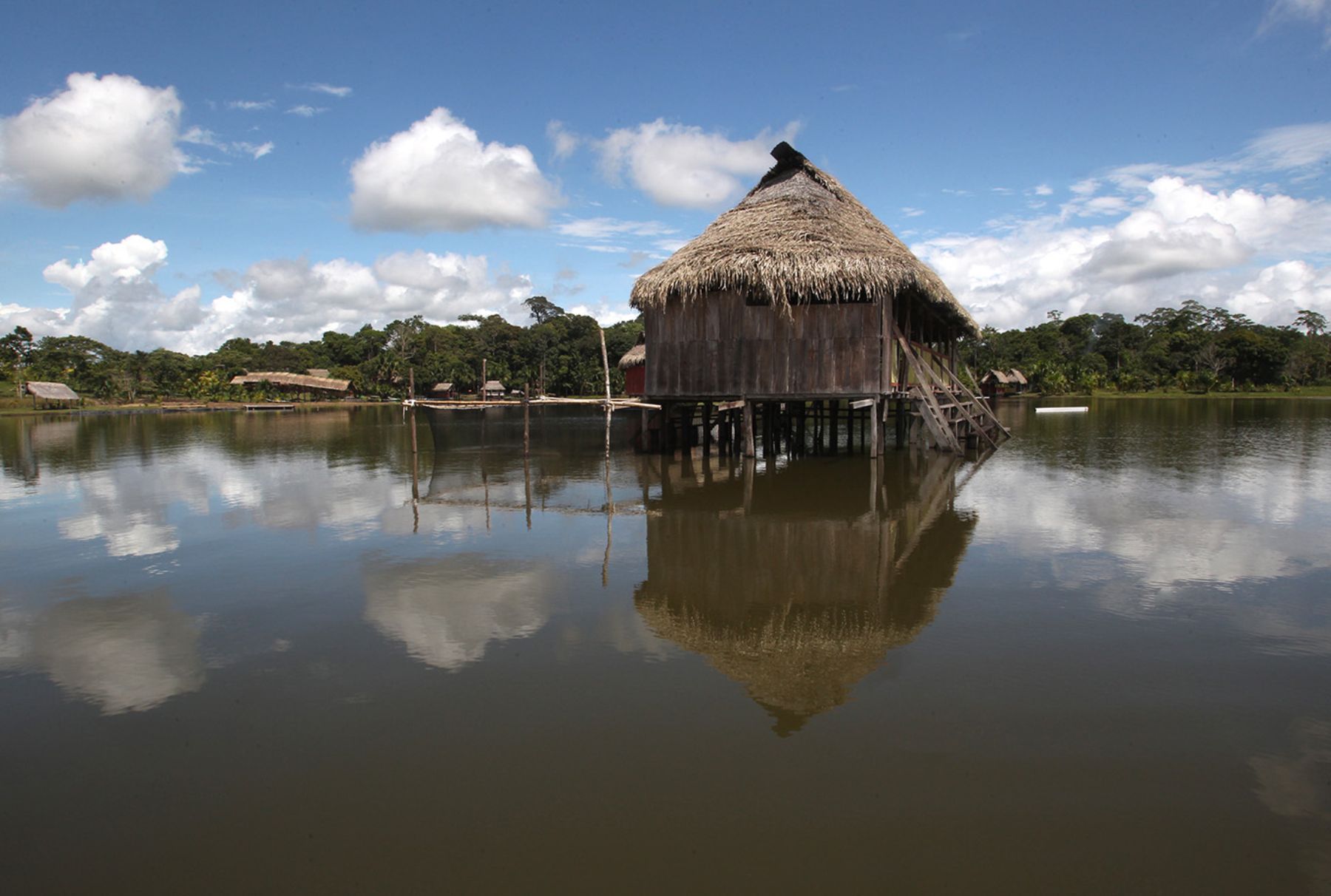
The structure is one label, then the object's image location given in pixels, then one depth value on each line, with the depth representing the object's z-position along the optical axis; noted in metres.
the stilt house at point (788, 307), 13.73
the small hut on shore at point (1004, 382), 41.72
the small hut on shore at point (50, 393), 44.31
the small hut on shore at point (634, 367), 27.73
